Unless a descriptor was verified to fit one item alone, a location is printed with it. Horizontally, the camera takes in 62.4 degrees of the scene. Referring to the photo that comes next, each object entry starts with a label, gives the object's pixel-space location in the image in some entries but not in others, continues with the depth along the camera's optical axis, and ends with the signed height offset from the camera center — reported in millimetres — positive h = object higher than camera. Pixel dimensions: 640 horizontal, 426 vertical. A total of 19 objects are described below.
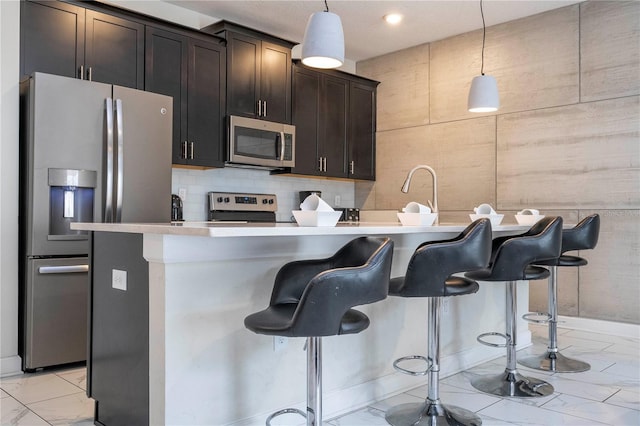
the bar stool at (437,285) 2332 -330
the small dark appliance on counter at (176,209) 4715 +27
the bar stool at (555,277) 3544 -443
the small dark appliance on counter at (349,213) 6195 -10
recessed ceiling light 5059 +1897
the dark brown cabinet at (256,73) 4855 +1335
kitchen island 2008 -508
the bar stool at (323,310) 1714 -336
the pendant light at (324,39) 2900 +961
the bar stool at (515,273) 2844 -338
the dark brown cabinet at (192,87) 4332 +1070
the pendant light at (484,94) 4016 +909
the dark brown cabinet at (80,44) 3596 +1224
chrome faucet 3175 +150
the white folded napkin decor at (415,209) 2742 +21
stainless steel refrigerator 3277 +149
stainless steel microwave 4840 +669
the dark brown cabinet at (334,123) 5586 +1006
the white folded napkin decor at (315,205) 2088 +30
